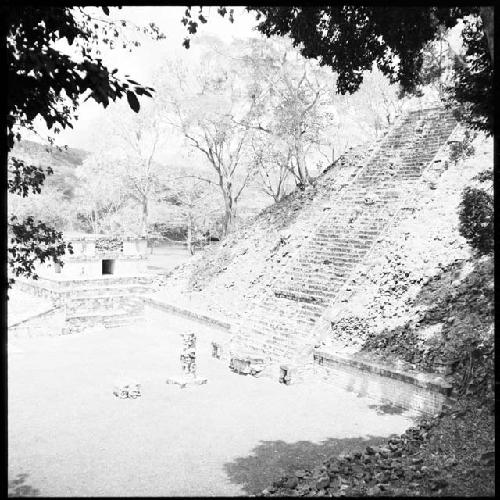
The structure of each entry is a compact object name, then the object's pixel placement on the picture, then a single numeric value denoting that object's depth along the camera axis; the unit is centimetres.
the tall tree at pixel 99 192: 3367
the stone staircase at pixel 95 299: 2395
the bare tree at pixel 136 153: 3244
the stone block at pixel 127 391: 1219
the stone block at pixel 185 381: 1302
